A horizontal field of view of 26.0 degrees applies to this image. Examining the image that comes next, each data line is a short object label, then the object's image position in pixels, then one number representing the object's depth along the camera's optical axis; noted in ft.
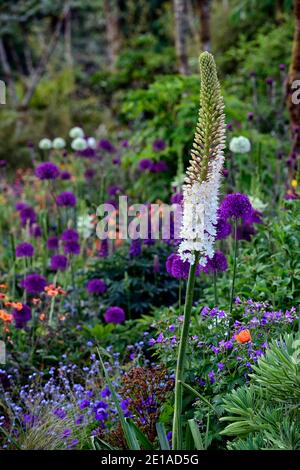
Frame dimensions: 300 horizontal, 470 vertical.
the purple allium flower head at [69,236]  15.20
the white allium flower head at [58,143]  21.45
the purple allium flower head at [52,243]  16.66
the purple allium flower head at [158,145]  21.07
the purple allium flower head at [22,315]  13.20
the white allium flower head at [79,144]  21.39
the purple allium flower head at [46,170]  16.21
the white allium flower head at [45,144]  22.07
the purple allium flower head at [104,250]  16.21
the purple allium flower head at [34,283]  13.88
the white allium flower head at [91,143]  23.10
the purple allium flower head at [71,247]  14.89
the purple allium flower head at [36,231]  17.85
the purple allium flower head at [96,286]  13.94
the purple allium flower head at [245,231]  14.58
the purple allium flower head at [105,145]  21.93
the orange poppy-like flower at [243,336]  8.98
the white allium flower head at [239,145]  16.75
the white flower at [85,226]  18.80
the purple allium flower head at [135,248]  14.96
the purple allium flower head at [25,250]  14.87
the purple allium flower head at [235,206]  9.59
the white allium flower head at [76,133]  23.21
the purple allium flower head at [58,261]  15.19
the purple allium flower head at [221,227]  10.10
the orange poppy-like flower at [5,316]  11.86
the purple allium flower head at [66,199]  16.26
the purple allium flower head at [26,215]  17.83
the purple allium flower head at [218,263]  10.37
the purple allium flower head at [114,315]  13.08
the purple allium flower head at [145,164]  20.03
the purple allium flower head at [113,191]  18.64
